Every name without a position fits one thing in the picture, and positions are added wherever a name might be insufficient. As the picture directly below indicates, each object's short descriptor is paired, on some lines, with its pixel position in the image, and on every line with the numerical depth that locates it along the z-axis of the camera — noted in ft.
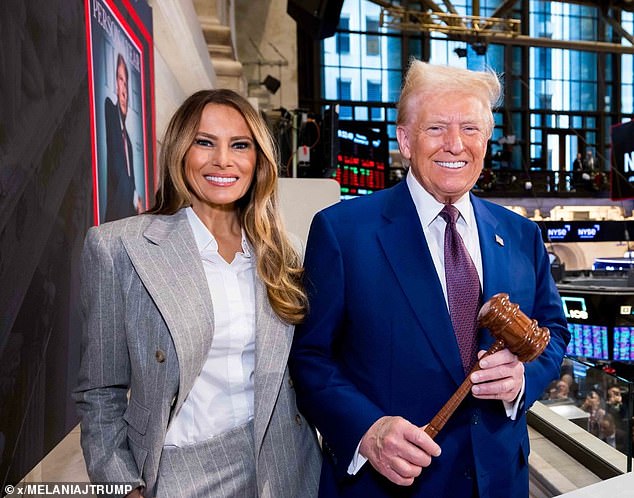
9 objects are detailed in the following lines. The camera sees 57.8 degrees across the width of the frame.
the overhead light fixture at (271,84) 35.45
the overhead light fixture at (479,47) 34.73
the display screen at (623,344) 30.81
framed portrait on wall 6.52
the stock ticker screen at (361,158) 31.14
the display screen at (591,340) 31.30
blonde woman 4.51
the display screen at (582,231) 37.35
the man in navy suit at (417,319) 4.61
